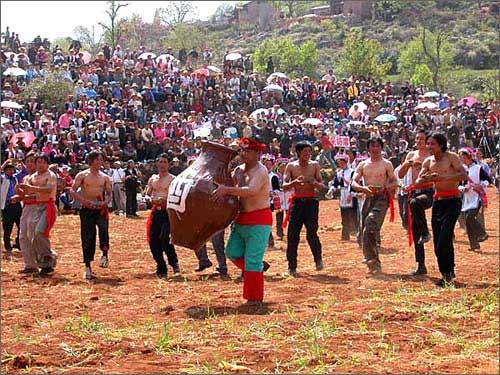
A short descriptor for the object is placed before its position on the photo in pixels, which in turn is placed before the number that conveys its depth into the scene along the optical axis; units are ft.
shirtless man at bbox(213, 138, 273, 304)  27.40
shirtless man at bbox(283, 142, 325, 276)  36.42
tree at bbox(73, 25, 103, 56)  185.71
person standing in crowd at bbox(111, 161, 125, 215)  68.90
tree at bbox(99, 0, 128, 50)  140.26
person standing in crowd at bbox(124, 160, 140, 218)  67.97
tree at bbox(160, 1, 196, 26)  207.62
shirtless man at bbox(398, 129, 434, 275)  34.45
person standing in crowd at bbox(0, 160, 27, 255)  46.73
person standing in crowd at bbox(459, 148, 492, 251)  43.93
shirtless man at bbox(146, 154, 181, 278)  36.45
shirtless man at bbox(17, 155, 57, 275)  36.68
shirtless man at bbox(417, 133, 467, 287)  31.48
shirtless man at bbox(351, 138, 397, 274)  35.47
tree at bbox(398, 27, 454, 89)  183.21
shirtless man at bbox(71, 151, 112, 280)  36.76
